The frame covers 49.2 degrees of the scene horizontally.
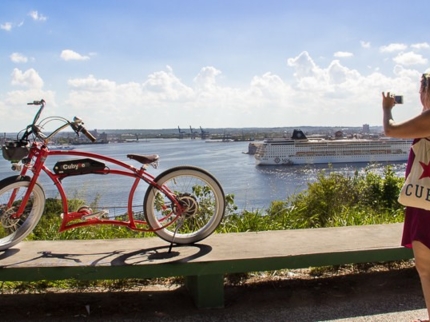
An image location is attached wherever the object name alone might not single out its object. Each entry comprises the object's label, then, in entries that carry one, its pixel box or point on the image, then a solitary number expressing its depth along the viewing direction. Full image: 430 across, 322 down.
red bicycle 3.25
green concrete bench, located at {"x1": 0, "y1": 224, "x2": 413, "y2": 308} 2.94
